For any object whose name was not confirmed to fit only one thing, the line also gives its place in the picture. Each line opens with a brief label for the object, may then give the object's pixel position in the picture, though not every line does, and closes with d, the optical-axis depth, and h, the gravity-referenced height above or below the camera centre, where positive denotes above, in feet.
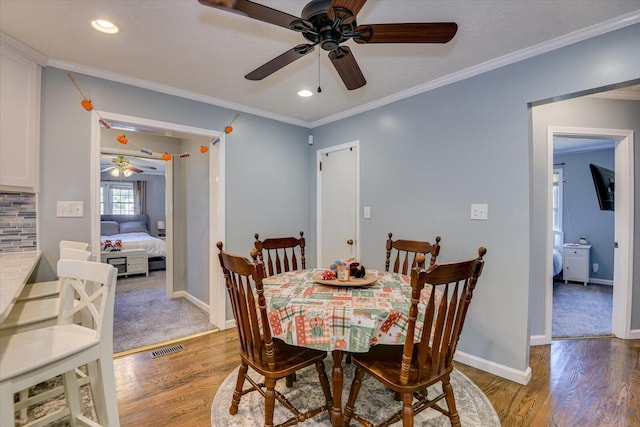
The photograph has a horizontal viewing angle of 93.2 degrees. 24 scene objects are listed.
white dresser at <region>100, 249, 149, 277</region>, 17.30 -2.80
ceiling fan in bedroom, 17.84 +3.08
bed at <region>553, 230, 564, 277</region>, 16.20 -2.13
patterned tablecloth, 4.88 -1.75
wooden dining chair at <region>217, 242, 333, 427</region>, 4.88 -2.46
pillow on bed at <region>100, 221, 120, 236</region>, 23.88 -1.24
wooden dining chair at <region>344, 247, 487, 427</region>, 4.33 -2.36
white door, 11.22 +0.39
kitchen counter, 3.78 -1.08
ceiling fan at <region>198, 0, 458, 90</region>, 4.09 +2.82
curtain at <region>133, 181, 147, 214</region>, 27.76 +1.52
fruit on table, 6.54 -1.36
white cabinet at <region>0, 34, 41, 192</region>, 6.56 +2.11
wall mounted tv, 12.09 +1.00
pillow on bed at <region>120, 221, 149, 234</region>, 25.31 -1.23
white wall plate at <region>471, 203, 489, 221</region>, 7.79 +0.05
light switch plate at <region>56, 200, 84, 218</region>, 7.72 +0.09
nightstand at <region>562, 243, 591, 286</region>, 16.88 -2.79
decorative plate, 6.13 -1.43
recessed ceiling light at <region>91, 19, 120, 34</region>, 6.01 +3.80
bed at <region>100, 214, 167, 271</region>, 19.22 -1.70
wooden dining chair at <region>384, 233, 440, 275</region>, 7.63 -0.97
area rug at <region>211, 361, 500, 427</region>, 5.86 -4.03
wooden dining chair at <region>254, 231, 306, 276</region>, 8.70 -0.97
